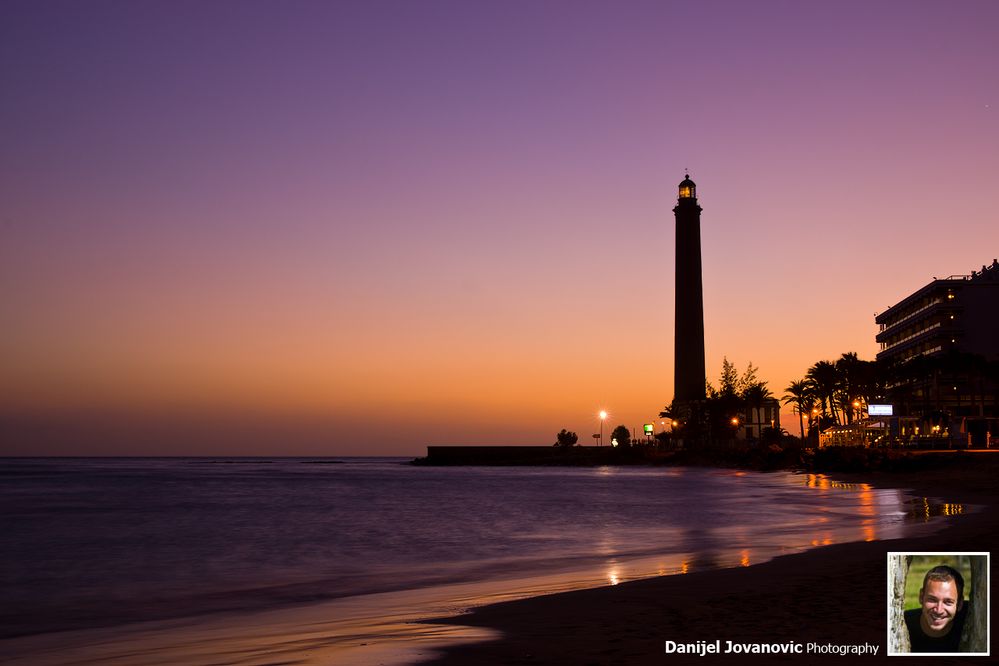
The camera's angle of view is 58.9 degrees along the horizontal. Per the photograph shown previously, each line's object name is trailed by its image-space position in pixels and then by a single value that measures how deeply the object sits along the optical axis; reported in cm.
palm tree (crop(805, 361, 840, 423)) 14412
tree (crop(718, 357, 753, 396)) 18900
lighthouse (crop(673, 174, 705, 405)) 13700
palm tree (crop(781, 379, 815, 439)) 15350
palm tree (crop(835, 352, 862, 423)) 14000
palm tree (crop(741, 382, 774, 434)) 16188
